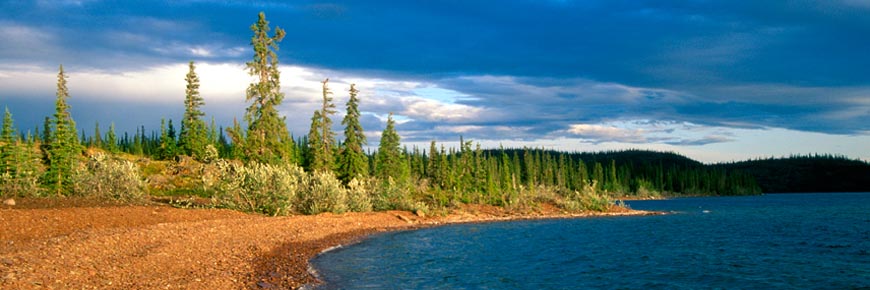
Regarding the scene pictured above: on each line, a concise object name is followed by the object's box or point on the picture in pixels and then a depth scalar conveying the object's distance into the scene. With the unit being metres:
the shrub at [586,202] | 74.06
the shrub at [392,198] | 53.66
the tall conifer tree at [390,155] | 80.38
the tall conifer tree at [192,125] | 85.38
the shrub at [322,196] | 42.00
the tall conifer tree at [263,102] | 45.66
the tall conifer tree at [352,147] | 66.25
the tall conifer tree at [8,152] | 63.75
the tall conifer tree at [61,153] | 57.28
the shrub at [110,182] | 36.03
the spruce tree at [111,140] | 106.24
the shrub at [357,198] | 47.62
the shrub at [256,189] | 37.28
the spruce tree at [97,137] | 124.51
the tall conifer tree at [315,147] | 64.12
